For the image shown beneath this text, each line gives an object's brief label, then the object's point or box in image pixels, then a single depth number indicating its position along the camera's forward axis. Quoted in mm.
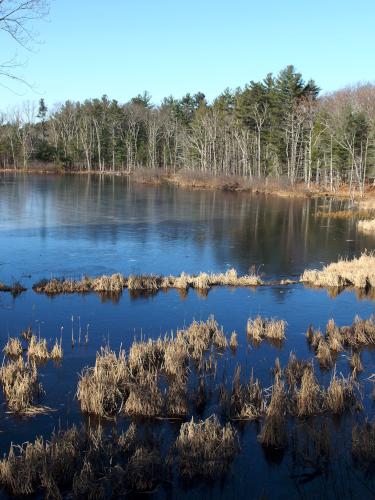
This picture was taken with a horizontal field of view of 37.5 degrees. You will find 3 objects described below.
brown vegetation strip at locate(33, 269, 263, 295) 18328
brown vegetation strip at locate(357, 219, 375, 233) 33812
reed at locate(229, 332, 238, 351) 13266
